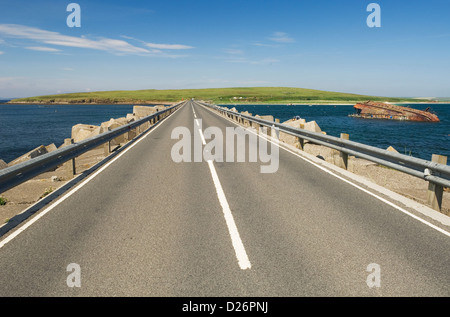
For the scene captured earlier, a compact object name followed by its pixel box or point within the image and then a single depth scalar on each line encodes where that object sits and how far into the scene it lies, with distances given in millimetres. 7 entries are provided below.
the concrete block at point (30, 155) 15133
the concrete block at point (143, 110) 31347
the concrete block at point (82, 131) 23173
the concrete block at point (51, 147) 19906
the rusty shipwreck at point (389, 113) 80250
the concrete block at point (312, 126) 17828
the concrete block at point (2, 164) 10442
